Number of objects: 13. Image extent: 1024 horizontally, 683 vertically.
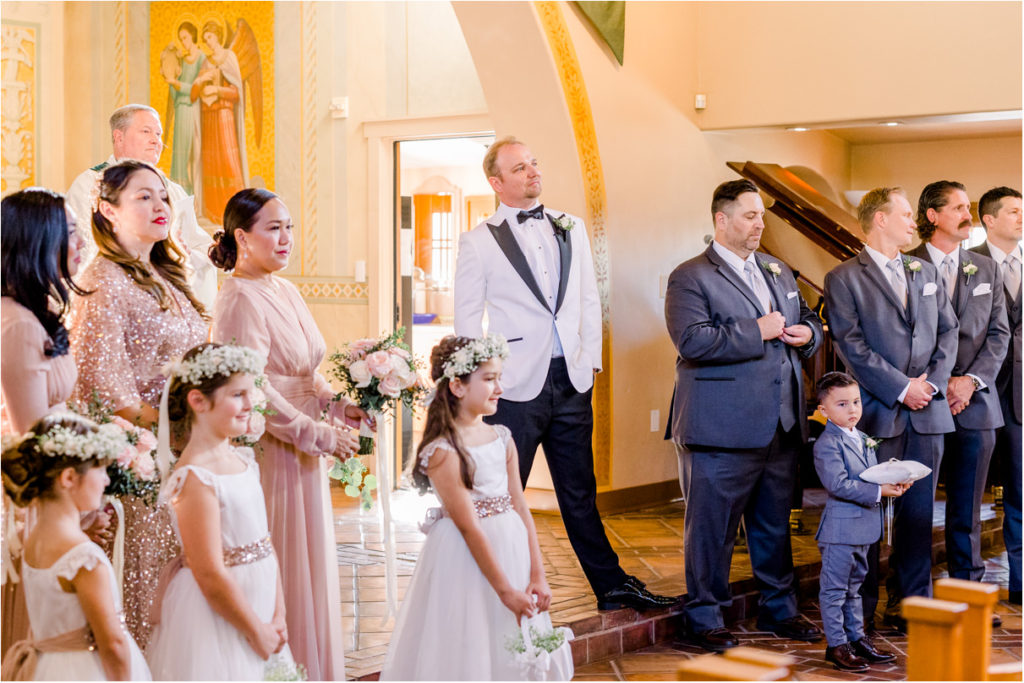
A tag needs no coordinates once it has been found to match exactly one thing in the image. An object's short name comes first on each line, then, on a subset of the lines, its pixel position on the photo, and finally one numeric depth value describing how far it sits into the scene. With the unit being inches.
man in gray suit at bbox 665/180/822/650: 184.2
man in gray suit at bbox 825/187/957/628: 192.9
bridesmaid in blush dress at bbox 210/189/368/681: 131.0
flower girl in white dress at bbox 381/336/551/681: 135.3
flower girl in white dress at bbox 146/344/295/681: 108.3
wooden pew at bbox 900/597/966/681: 87.7
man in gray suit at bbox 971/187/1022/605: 215.2
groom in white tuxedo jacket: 173.9
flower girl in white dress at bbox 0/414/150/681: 100.6
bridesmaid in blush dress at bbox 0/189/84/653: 108.7
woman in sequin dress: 119.2
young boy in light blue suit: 177.6
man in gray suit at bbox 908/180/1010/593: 205.3
